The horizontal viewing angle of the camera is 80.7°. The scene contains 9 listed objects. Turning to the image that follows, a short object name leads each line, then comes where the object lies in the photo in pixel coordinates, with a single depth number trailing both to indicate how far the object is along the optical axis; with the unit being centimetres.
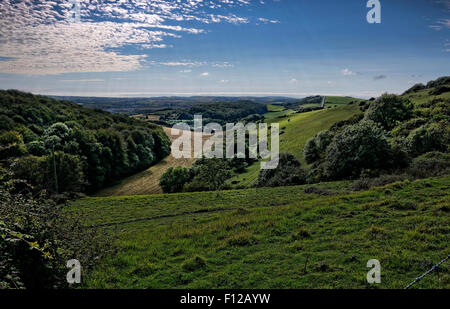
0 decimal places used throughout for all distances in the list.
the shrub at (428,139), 3081
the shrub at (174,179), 5150
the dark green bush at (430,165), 2266
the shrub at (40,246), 678
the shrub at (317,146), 4650
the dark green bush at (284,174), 3612
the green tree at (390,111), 4688
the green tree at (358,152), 2995
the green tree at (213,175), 4419
